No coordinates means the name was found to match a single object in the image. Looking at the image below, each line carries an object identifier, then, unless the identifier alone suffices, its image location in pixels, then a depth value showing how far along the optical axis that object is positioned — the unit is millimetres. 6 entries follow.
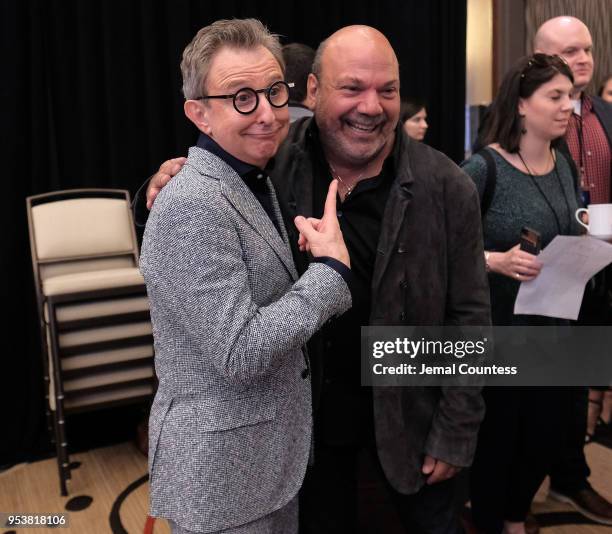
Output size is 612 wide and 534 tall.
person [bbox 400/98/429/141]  3750
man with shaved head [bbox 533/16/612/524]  2383
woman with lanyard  1946
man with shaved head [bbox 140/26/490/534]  1425
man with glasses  1011
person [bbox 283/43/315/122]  2502
